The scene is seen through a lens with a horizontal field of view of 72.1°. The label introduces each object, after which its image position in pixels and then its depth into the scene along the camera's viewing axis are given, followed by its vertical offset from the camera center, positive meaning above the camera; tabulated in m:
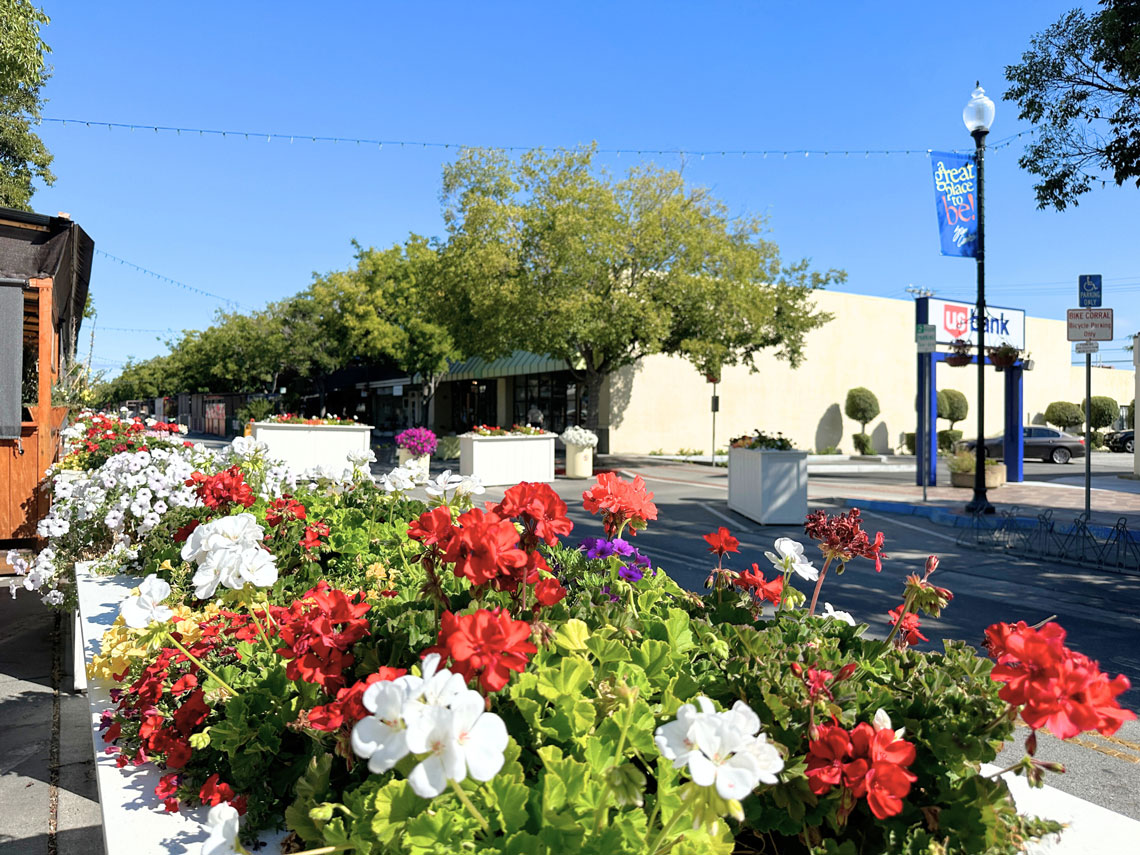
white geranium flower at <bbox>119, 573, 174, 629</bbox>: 2.19 -0.50
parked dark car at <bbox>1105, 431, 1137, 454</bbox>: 37.28 -0.44
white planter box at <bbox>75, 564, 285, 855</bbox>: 1.79 -0.95
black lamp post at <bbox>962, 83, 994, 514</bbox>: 12.52 +3.45
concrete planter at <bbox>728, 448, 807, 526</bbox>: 11.84 -0.84
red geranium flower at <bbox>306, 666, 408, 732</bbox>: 1.50 -0.55
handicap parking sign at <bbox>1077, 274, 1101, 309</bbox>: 9.95 +1.81
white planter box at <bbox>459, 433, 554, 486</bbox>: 17.25 -0.59
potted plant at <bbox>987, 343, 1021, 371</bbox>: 17.70 +1.75
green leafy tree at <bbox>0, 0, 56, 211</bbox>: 10.73 +6.94
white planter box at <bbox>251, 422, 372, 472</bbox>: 15.07 -0.19
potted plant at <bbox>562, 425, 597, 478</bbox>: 19.36 -0.48
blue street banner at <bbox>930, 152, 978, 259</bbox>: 13.16 +3.89
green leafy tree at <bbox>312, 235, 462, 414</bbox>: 30.28 +4.79
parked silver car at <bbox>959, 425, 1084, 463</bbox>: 29.44 -0.46
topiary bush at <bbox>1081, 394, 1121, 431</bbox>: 40.53 +1.07
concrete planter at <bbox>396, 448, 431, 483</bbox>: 17.54 -0.59
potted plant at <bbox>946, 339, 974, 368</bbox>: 18.55 +1.88
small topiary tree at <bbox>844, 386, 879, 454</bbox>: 33.56 +1.00
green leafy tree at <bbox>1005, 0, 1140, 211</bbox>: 8.77 +4.21
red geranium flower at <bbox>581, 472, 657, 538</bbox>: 2.38 -0.22
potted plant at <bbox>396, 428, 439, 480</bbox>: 17.16 -0.23
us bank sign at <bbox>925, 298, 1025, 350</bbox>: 19.23 +2.76
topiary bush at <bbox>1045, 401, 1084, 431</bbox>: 38.44 +0.88
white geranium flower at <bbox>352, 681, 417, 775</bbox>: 1.08 -0.43
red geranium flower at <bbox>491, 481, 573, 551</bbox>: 1.90 -0.20
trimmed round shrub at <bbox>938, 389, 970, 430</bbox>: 34.92 +1.18
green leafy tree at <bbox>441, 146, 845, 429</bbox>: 20.61 +4.47
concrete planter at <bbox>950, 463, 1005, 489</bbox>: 18.41 -1.08
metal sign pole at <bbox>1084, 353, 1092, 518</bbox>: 9.20 -0.06
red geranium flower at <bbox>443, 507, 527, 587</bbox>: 1.64 -0.25
